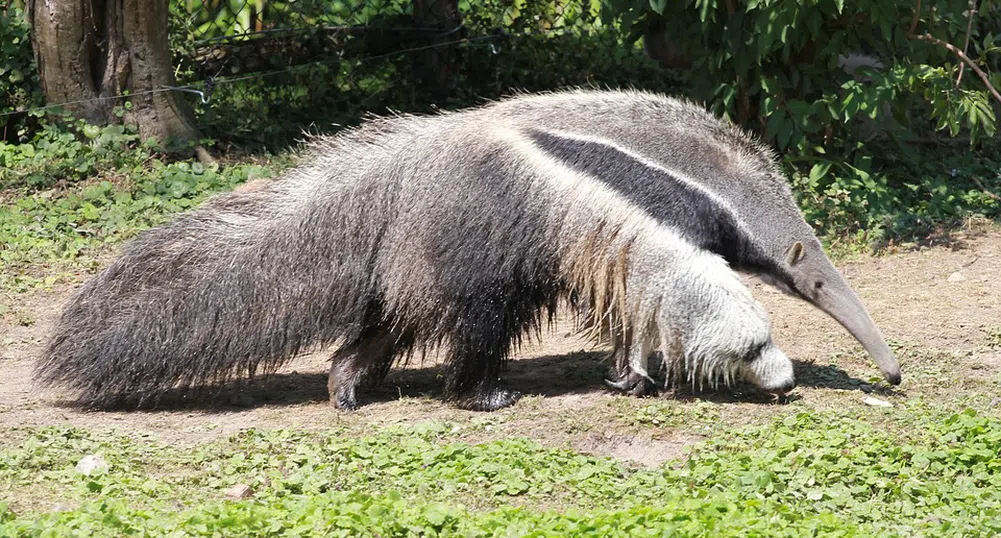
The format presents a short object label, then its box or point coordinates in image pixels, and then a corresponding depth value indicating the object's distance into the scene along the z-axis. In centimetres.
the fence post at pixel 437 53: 2341
